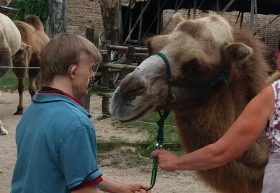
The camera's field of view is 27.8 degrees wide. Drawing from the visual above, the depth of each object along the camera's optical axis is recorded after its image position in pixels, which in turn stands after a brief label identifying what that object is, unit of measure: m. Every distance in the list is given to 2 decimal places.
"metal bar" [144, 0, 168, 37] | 18.87
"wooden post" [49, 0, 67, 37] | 11.64
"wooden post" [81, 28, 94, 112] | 9.66
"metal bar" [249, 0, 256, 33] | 13.05
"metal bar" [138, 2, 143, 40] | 18.25
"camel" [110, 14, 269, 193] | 3.28
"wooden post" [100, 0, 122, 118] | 13.18
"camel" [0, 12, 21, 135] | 9.40
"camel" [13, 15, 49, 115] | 11.11
